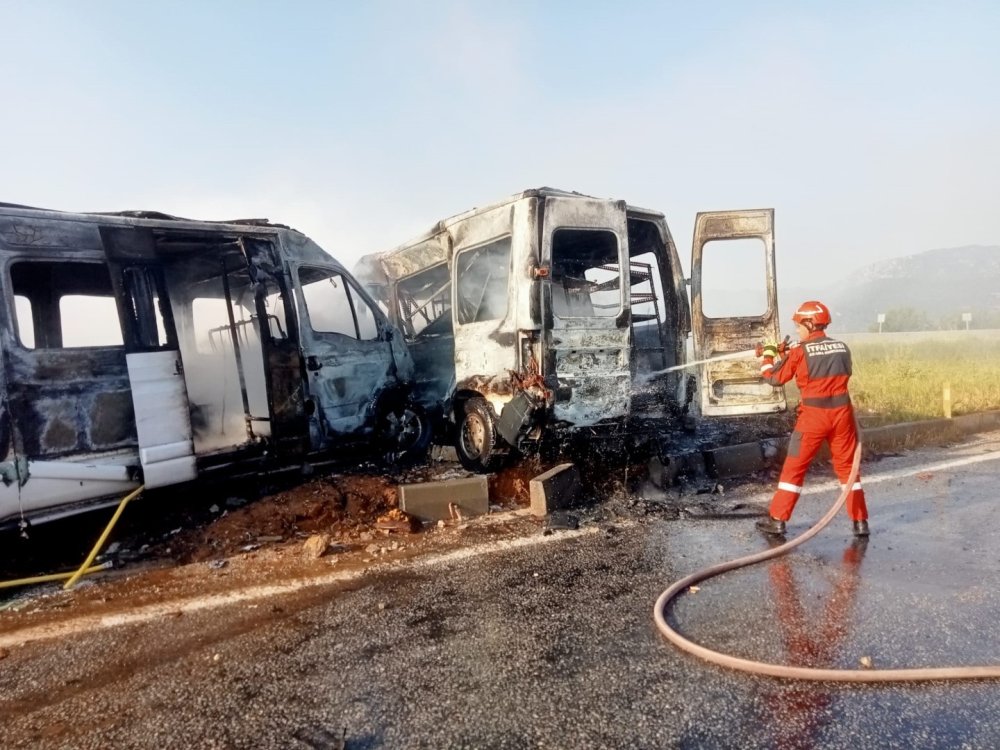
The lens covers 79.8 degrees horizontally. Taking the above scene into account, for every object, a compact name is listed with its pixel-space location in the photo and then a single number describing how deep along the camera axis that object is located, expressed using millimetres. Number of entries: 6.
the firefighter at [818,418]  4113
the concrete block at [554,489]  4824
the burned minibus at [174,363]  4102
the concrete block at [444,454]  6727
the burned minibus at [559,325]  5180
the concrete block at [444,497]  4848
